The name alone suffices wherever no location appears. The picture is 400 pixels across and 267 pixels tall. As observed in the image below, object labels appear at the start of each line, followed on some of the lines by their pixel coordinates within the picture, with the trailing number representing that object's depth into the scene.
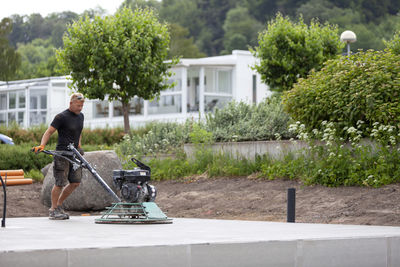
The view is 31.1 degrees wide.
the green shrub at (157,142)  18.67
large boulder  14.21
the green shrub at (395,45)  16.45
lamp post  22.24
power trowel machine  9.36
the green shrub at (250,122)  16.25
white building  38.91
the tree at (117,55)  23.23
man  10.05
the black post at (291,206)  10.33
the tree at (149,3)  100.69
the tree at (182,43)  83.12
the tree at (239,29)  88.00
